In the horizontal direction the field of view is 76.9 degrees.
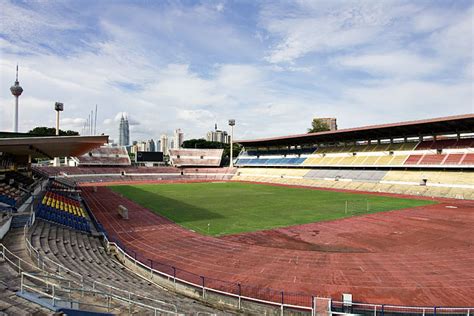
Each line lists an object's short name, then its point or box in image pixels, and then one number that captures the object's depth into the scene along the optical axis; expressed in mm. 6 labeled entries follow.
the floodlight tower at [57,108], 67919
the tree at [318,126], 92125
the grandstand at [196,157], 85925
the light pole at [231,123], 90625
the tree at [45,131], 91144
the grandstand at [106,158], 74188
